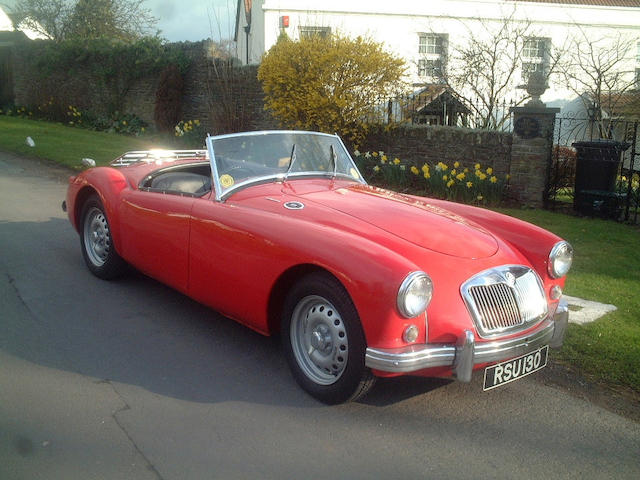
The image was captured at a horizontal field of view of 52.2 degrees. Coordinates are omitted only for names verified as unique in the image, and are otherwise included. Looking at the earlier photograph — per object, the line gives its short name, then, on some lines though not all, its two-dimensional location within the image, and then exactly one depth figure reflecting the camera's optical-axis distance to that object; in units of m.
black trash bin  9.31
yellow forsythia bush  11.35
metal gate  9.29
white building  22.14
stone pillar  9.70
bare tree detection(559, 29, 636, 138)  13.62
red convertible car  3.34
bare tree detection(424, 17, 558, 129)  14.49
